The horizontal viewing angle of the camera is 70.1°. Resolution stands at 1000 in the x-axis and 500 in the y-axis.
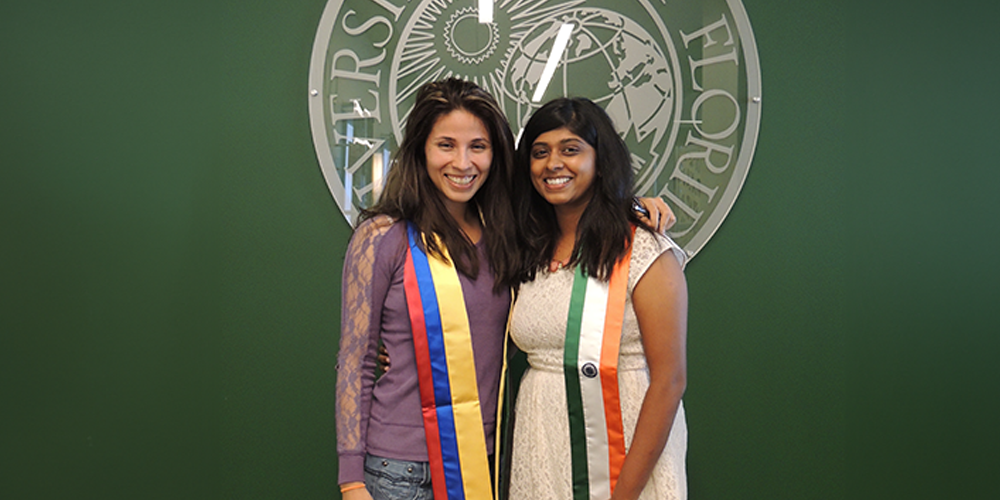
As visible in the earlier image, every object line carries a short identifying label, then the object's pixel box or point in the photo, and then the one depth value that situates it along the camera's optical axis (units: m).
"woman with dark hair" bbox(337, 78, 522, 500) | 1.30
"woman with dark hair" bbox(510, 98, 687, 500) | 1.26
